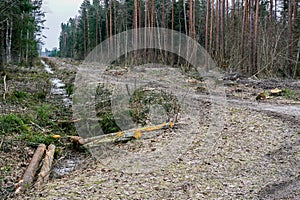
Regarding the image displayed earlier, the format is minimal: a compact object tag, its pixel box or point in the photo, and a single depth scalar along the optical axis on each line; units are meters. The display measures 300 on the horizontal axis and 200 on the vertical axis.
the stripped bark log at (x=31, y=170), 5.53
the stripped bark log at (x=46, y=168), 5.85
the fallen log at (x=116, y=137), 8.04
